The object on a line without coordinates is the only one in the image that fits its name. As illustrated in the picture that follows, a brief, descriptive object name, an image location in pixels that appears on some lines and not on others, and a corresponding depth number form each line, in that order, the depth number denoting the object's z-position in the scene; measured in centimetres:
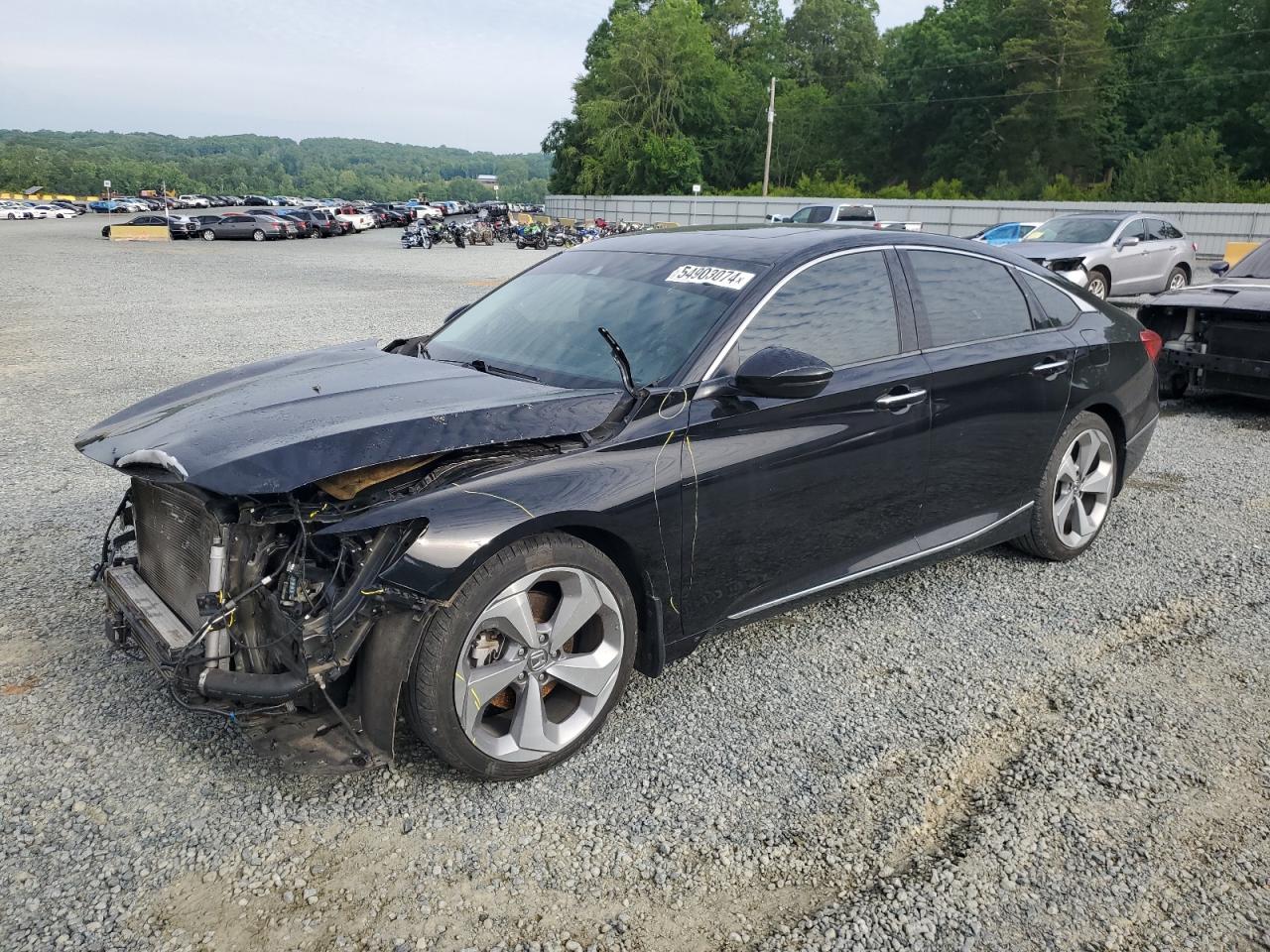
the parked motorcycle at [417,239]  3692
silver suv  1508
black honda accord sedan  275
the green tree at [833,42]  8662
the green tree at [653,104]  7062
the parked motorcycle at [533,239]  3628
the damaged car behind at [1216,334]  791
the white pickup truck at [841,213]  2864
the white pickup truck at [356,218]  5516
